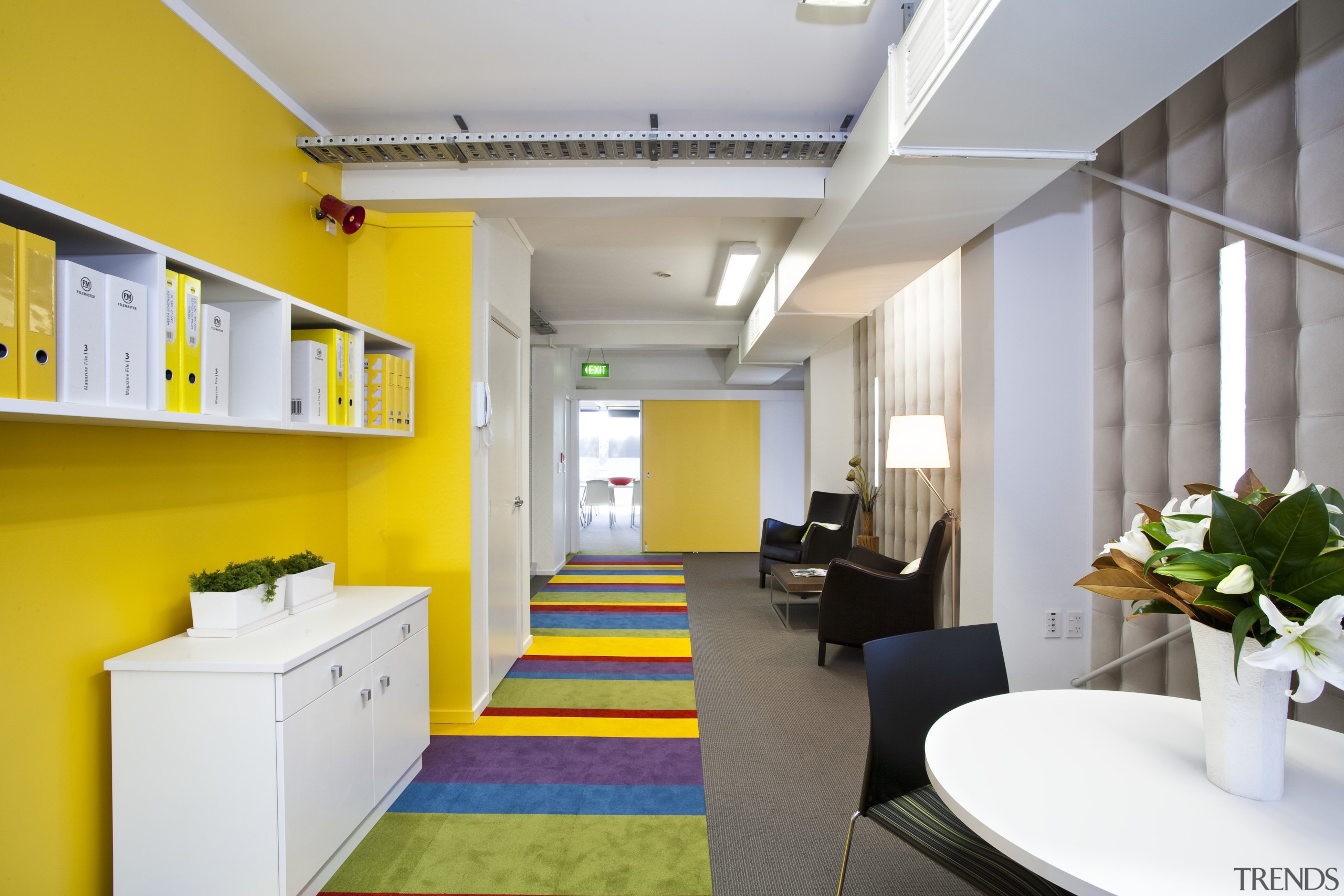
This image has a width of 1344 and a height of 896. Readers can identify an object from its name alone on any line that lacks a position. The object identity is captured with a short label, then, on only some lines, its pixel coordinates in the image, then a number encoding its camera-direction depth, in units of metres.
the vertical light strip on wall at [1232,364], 1.90
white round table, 0.93
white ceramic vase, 1.07
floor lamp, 3.57
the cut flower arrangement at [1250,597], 0.96
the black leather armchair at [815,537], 5.76
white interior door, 3.53
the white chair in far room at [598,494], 11.20
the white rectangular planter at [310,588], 2.21
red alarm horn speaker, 2.82
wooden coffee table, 4.54
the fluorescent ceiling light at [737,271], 4.25
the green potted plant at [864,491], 5.36
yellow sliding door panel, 8.92
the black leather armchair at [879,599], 3.59
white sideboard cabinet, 1.67
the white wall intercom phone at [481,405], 3.19
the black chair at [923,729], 1.42
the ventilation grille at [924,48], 1.68
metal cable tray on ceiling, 2.63
